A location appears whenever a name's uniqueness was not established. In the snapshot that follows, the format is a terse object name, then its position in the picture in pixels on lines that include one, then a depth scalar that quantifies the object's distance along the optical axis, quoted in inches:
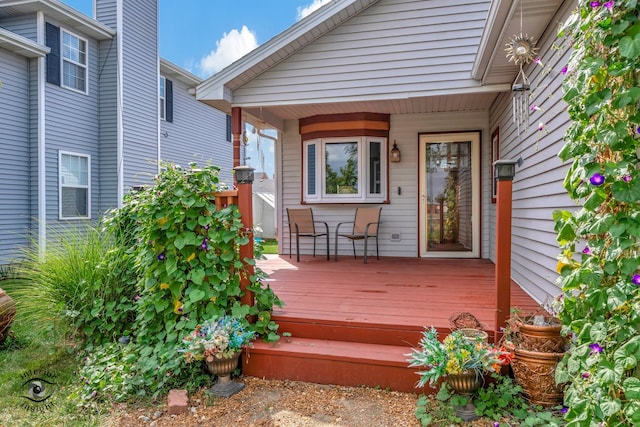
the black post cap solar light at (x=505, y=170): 98.2
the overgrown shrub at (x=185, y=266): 114.8
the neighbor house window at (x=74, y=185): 323.3
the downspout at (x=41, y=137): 301.7
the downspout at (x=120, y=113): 357.4
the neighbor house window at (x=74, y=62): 328.5
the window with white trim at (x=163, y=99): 429.1
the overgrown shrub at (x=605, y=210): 59.4
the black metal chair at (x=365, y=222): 243.6
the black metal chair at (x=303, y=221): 252.5
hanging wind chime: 128.5
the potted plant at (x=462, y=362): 87.3
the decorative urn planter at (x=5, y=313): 139.4
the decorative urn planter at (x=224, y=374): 105.0
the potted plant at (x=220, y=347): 102.9
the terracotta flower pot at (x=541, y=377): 86.0
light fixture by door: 249.1
